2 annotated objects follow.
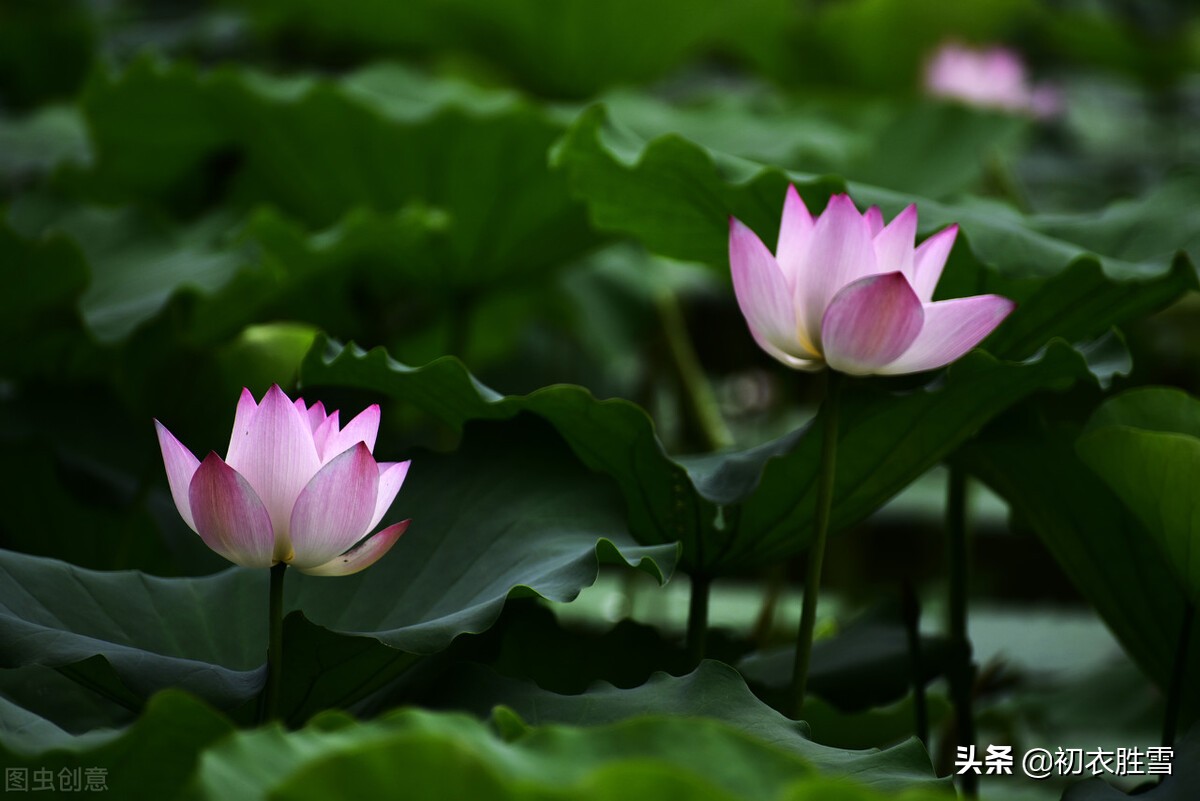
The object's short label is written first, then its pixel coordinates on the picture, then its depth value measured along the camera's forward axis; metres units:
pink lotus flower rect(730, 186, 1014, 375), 4.09
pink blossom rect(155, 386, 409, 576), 4.01
